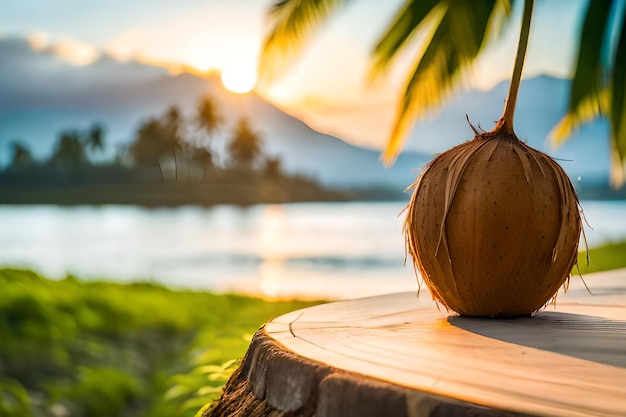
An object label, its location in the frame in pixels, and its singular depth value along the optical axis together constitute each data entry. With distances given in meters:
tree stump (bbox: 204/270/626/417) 0.61
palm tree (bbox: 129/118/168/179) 16.33
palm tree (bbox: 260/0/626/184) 2.77
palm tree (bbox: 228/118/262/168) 22.06
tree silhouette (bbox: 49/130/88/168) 23.30
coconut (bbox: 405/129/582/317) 0.91
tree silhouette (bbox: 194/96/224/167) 18.55
